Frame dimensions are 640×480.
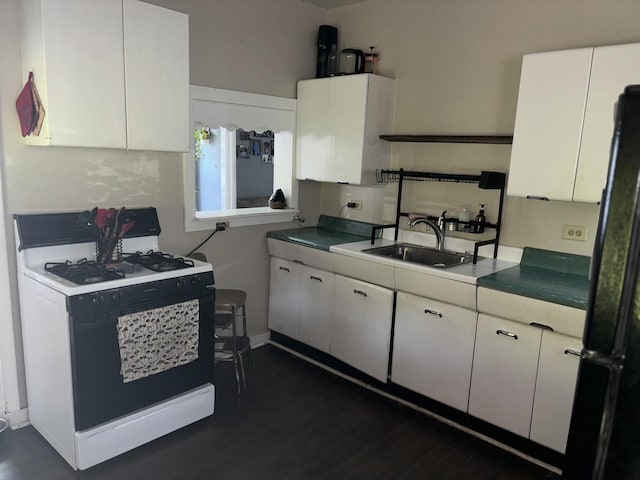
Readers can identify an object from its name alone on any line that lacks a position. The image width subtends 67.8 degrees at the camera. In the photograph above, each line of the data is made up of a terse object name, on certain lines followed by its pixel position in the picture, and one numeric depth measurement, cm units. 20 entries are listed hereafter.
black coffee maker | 373
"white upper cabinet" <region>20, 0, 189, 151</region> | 224
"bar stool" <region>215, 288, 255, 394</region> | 305
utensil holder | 258
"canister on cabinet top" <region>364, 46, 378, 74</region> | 354
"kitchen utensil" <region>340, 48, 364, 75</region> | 360
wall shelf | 280
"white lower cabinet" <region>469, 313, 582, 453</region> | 231
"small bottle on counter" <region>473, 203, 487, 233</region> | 304
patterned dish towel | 233
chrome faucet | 321
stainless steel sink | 316
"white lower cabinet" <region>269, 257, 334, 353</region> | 338
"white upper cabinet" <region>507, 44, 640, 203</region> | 227
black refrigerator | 87
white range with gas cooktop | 223
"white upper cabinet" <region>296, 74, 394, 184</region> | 337
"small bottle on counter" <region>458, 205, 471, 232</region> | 312
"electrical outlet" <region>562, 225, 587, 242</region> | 271
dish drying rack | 286
